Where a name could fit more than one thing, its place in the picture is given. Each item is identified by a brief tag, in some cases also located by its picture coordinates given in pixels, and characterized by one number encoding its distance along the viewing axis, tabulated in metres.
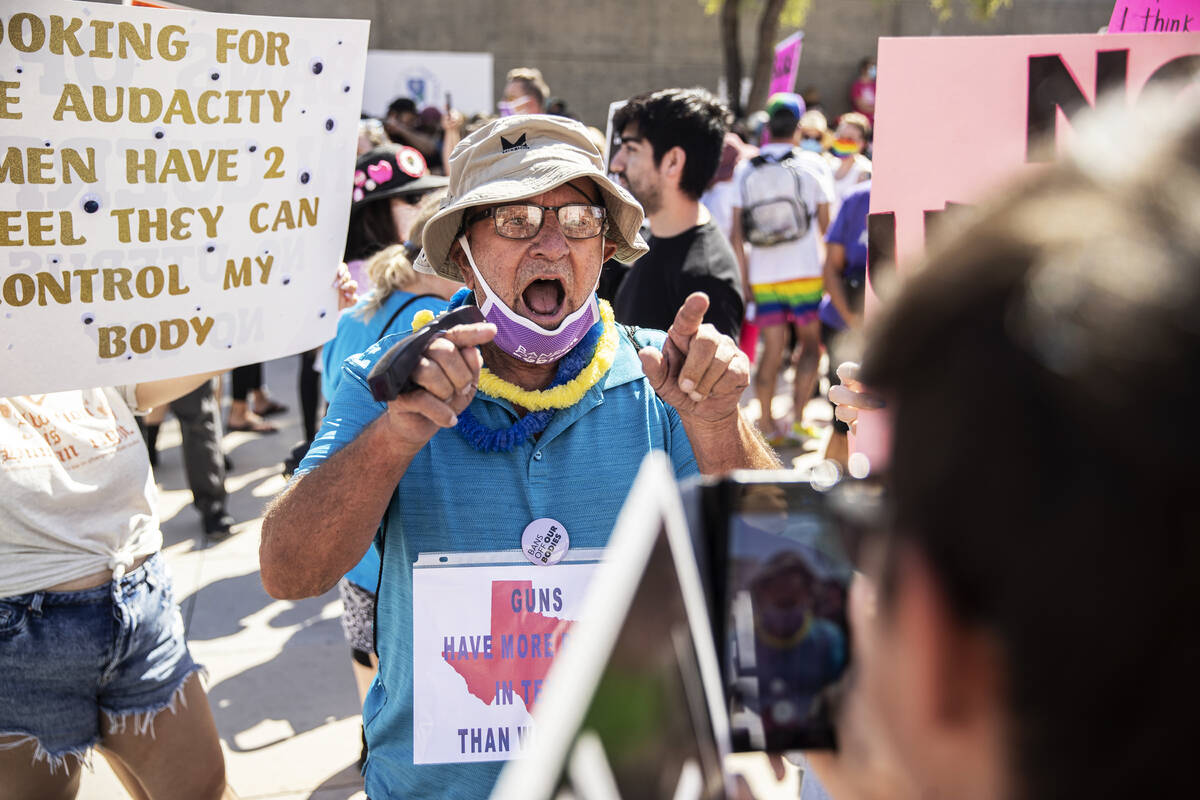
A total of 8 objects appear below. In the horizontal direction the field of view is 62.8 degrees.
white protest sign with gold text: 1.98
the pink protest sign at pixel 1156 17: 2.08
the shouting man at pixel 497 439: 1.61
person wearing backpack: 6.62
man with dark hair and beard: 3.63
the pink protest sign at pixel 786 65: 8.56
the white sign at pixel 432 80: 14.12
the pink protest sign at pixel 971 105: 1.82
